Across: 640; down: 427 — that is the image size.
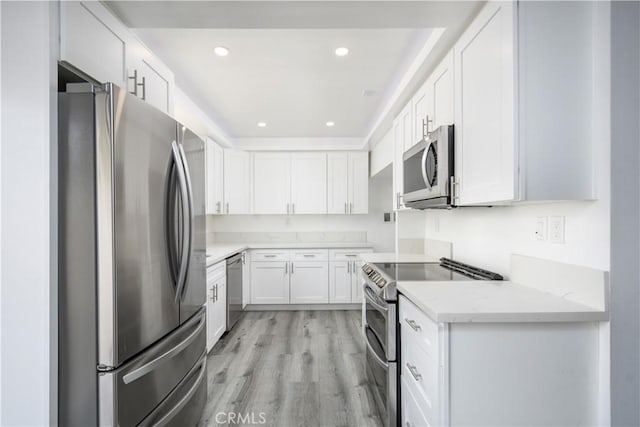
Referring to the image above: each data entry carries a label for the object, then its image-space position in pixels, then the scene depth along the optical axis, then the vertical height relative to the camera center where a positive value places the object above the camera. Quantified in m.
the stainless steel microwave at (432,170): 1.71 +0.25
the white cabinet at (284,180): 4.52 +0.47
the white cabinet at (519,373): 1.15 -0.59
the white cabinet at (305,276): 4.22 -0.85
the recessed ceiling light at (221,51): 2.07 +1.08
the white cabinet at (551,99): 1.19 +0.43
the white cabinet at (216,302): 2.76 -0.85
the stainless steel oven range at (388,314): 1.67 -0.59
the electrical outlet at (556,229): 1.35 -0.08
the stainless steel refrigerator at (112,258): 1.15 -0.17
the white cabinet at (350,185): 4.54 +0.40
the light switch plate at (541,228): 1.45 -0.08
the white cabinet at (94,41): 1.18 +0.72
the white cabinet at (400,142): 2.44 +0.58
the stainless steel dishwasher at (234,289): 3.40 -0.87
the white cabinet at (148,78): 1.61 +0.76
